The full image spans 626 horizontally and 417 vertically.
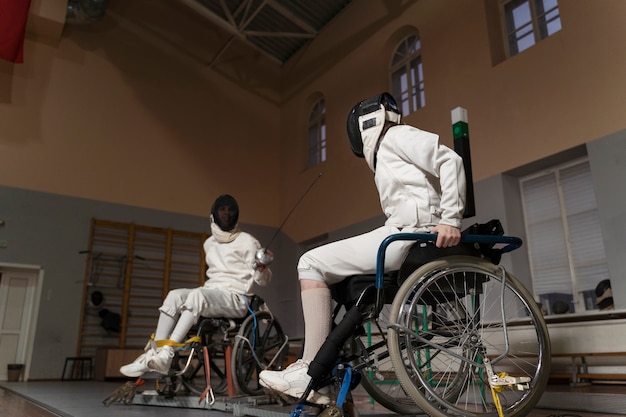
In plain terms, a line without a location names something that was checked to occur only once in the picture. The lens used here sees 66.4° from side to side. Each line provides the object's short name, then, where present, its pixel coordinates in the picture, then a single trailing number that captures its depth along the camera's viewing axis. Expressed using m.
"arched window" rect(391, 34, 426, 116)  6.55
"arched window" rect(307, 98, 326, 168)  8.33
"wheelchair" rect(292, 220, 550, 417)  1.39
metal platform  1.94
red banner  6.16
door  6.07
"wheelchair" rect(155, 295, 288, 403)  2.56
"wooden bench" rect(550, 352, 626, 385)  3.26
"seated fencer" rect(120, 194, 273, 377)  2.45
